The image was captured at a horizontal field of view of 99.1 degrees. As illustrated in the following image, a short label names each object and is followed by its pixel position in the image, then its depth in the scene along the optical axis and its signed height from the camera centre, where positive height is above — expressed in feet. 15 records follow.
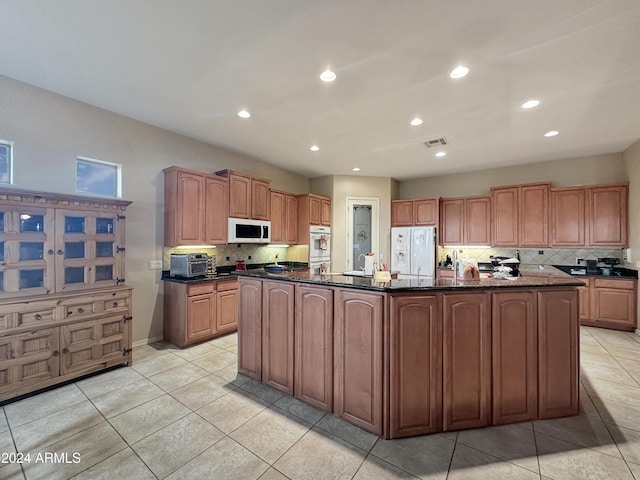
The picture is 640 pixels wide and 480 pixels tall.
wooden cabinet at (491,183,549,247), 16.47 +1.72
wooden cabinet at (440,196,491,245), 18.24 +1.52
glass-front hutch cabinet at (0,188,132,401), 7.93 -1.54
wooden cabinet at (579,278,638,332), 13.96 -3.18
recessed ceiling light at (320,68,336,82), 8.26 +5.17
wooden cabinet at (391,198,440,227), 19.47 +2.24
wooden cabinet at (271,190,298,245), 17.65 +1.65
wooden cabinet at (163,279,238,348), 11.90 -3.16
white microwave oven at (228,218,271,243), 14.74 +0.65
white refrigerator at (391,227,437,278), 18.88 -0.60
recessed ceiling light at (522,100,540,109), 9.86 +5.13
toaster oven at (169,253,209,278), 12.47 -1.07
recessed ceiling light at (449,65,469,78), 7.99 +5.13
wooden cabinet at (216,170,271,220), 14.75 +2.66
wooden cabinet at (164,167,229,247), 12.49 +1.65
